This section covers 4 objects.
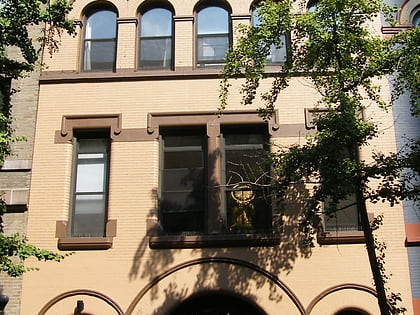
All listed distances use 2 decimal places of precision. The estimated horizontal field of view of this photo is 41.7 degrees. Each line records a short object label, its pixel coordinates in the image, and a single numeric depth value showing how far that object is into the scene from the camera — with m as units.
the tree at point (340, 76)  8.48
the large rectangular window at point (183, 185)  12.05
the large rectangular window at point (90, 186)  12.18
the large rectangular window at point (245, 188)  11.92
